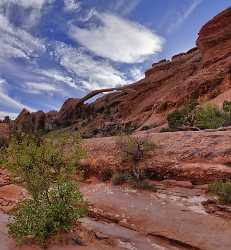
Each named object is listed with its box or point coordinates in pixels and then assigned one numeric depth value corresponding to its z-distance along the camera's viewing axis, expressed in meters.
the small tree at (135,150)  10.85
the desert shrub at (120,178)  10.22
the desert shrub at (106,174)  11.12
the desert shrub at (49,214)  6.07
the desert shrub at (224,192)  7.99
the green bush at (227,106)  16.94
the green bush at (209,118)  14.26
